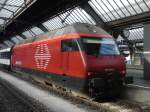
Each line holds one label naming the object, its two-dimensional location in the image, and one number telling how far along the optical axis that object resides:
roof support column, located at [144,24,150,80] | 23.56
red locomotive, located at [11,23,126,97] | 13.62
